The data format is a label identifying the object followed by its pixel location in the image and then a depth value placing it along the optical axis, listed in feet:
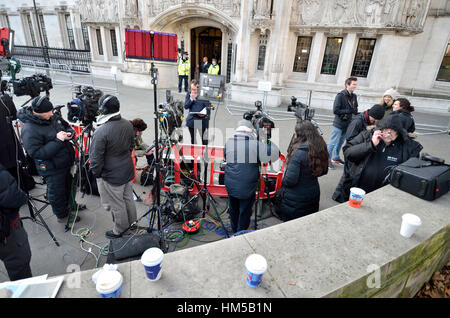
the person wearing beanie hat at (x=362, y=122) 12.30
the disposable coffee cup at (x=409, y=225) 5.98
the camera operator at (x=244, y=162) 9.07
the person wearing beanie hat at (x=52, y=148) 9.55
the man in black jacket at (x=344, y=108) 16.38
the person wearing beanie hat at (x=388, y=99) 15.66
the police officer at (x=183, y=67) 37.35
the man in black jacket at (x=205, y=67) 38.73
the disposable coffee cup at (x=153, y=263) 4.30
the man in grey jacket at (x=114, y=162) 8.80
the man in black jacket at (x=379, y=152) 9.60
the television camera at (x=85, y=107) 11.66
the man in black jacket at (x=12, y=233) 6.45
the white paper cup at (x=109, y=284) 3.95
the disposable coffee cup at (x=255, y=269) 4.31
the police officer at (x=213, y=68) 35.84
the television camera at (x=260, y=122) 10.93
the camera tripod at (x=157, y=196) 8.64
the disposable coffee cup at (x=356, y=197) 7.28
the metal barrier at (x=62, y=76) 43.06
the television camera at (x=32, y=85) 12.83
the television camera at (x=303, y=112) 12.41
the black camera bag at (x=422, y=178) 7.86
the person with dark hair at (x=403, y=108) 12.98
